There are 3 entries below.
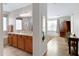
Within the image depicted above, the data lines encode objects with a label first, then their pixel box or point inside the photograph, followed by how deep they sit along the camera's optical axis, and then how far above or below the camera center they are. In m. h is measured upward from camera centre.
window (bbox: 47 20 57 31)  5.20 +0.26
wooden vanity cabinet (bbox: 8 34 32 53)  2.06 -0.54
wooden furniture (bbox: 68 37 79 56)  1.98 -0.60
